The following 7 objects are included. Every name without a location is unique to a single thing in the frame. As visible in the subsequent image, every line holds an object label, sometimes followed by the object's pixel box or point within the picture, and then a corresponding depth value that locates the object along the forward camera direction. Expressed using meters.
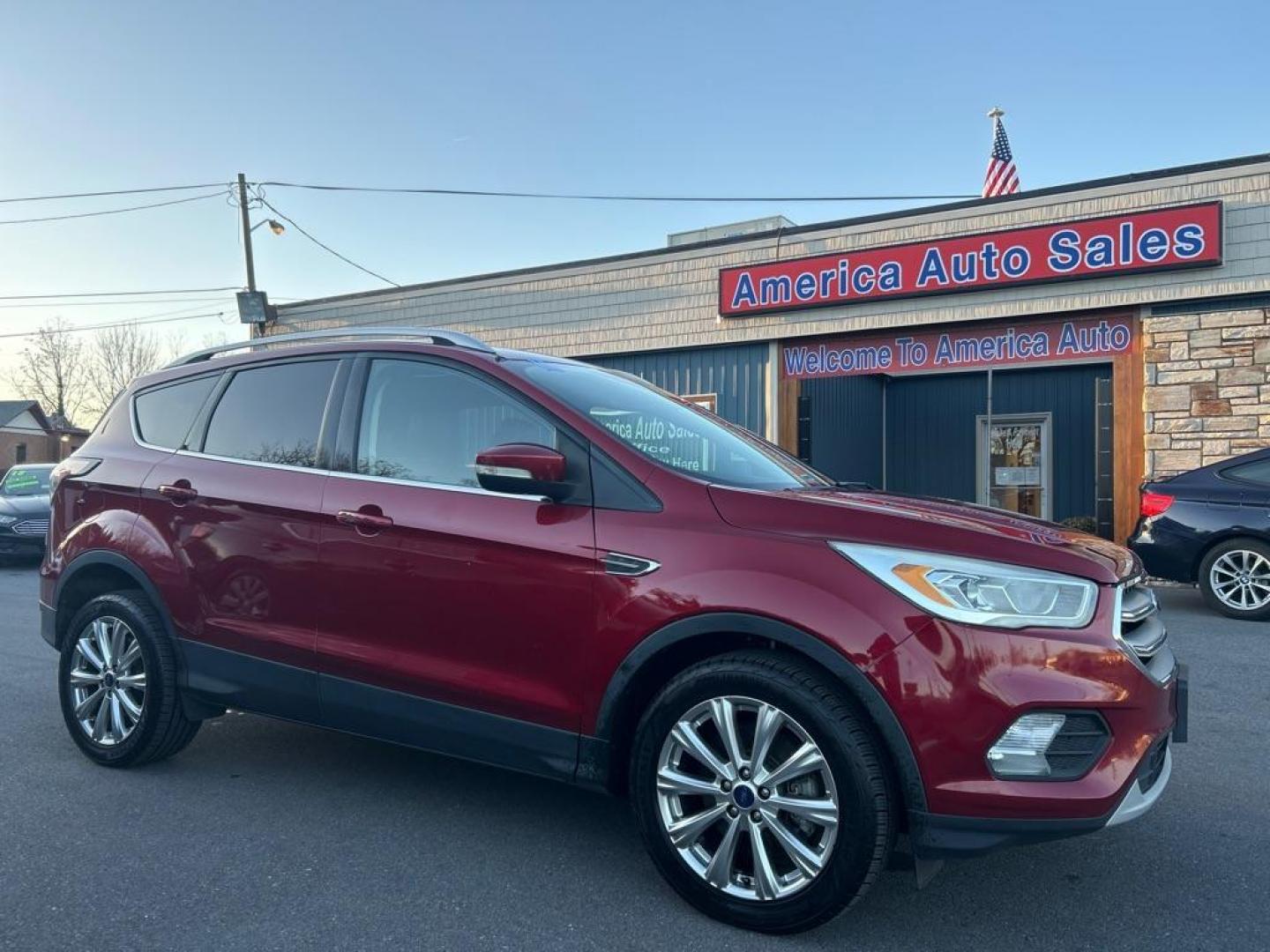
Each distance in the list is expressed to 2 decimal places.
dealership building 10.40
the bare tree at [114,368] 55.00
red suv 2.50
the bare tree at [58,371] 58.94
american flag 13.57
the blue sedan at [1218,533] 7.66
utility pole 24.09
